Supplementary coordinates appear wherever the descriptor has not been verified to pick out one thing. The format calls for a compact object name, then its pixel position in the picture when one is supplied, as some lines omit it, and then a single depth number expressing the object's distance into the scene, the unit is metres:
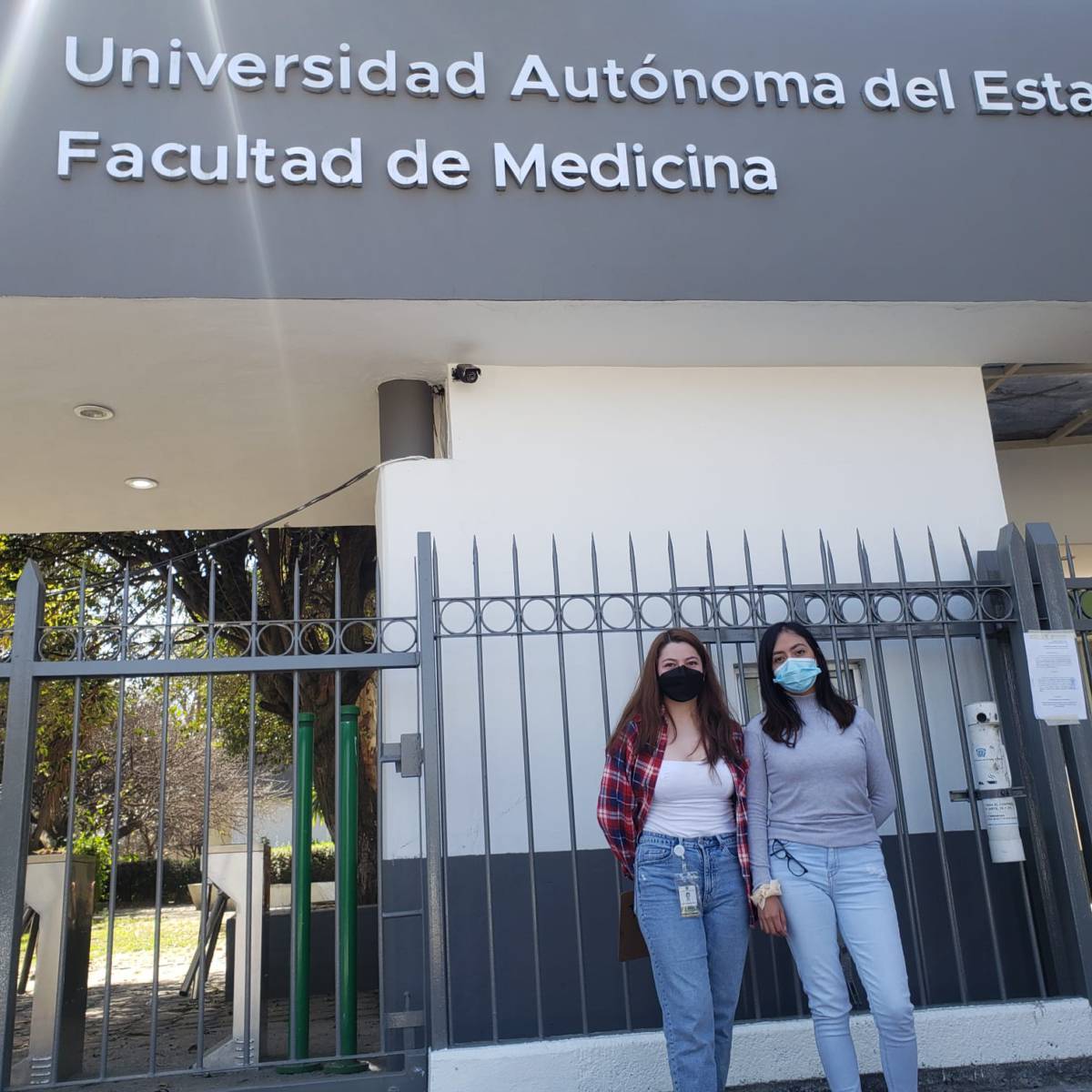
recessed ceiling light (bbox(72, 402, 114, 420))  6.05
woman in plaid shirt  3.39
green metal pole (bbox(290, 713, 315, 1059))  4.82
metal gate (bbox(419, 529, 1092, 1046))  4.65
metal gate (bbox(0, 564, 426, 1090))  4.20
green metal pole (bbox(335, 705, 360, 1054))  4.64
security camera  5.55
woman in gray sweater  3.45
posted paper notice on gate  4.72
